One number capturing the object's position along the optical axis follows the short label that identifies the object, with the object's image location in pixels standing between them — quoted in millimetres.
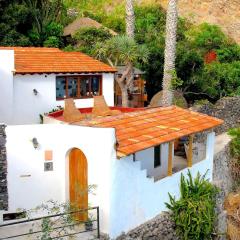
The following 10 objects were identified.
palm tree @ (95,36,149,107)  19180
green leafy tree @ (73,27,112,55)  24812
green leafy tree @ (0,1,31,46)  23850
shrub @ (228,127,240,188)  17954
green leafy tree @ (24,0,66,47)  26500
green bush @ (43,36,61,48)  26261
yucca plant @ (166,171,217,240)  11089
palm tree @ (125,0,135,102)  21566
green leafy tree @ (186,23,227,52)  33537
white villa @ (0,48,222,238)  9378
